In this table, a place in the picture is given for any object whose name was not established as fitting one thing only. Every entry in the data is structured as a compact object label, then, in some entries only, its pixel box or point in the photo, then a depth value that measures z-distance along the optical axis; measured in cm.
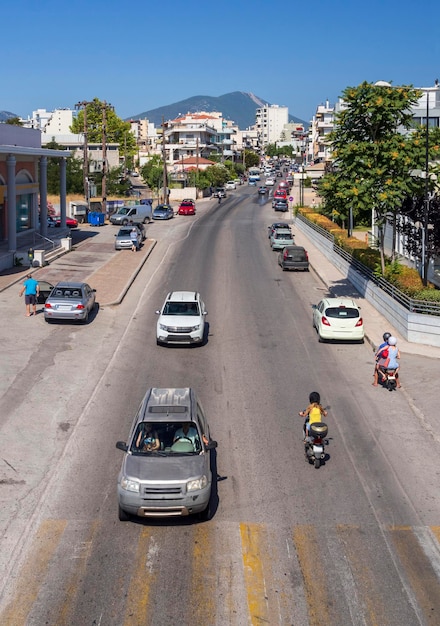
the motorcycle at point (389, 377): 2055
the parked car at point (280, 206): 8012
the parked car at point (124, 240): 4691
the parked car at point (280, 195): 9044
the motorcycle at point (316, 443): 1469
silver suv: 1195
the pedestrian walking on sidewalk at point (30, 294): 2834
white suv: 2448
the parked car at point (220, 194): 9736
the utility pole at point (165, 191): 8431
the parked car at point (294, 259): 4109
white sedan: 2559
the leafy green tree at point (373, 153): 2873
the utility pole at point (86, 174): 6794
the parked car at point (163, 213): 6750
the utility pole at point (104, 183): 6612
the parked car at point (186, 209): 7369
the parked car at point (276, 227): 5324
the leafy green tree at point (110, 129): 11938
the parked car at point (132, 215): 6272
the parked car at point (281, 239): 4816
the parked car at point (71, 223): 5865
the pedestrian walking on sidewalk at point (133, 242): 4691
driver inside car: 1323
